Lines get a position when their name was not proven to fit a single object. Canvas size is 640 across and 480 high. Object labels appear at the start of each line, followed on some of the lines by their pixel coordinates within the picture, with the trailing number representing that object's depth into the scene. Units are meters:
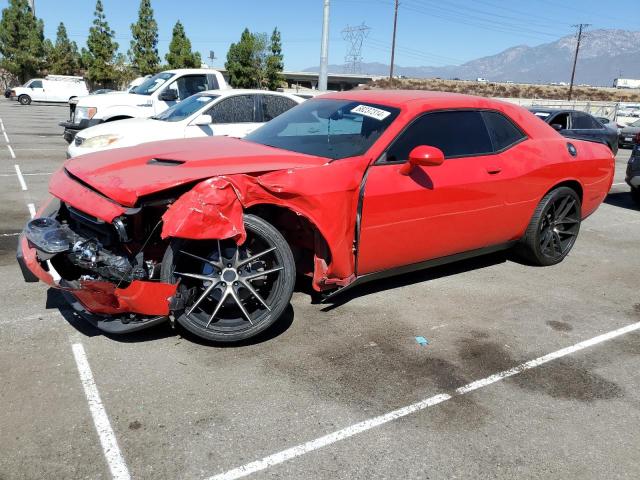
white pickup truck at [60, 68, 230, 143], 11.25
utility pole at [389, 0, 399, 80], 58.21
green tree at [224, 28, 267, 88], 51.94
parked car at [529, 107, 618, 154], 12.87
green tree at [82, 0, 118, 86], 53.62
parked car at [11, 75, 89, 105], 36.62
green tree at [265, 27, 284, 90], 53.84
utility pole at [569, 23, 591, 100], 71.34
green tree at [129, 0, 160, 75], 56.97
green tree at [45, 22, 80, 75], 55.16
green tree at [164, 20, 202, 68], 54.16
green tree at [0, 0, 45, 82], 51.19
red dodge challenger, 3.32
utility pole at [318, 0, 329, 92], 14.98
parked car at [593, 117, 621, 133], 14.87
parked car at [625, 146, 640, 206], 8.77
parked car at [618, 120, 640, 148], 19.72
